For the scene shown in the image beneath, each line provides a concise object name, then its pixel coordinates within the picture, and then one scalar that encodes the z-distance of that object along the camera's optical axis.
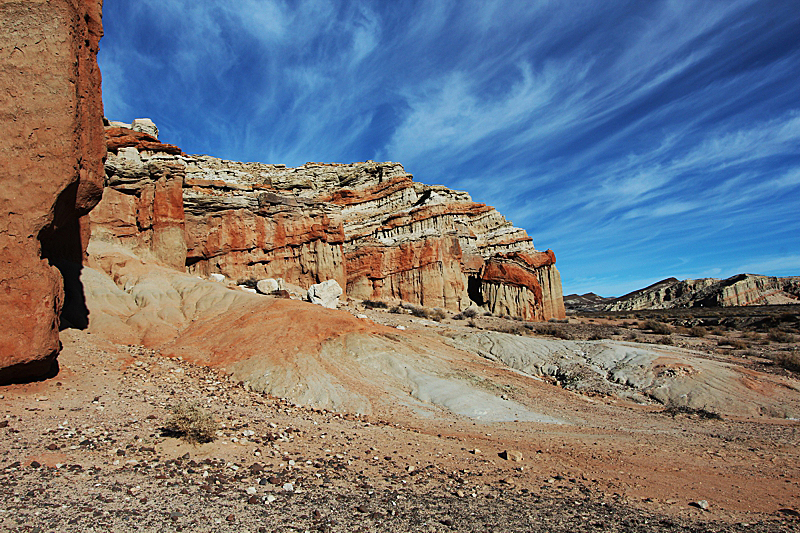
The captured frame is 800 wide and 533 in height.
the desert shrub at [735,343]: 26.72
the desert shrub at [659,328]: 36.22
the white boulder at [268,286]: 27.06
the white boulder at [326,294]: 25.27
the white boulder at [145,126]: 33.81
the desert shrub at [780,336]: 30.47
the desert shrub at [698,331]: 34.75
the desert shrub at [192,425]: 6.62
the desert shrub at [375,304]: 36.75
